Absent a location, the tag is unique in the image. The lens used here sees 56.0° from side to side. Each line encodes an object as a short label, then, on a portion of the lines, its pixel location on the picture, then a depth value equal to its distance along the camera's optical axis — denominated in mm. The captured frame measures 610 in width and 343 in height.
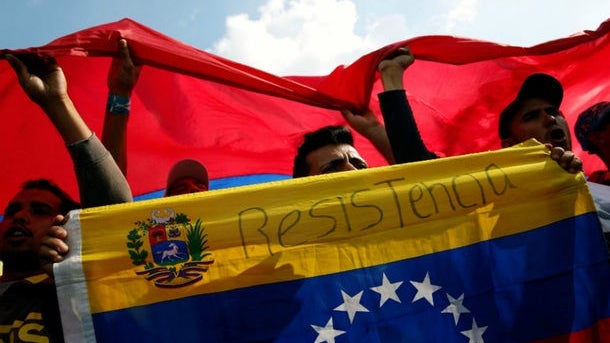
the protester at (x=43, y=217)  1867
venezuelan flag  1852
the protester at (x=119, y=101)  2625
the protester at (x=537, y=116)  2867
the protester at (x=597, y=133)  3213
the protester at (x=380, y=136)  2580
